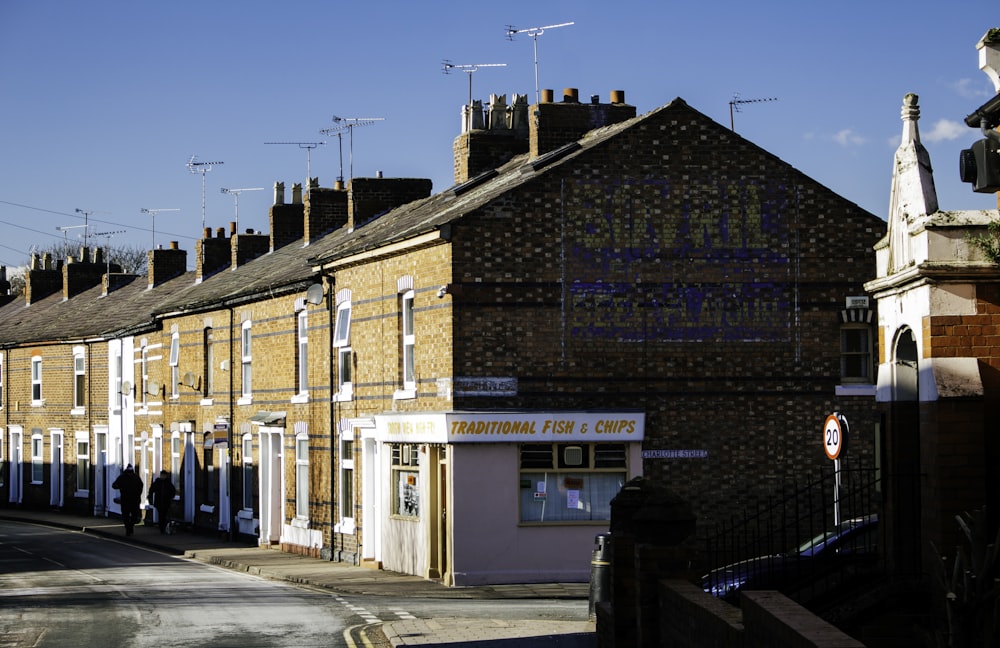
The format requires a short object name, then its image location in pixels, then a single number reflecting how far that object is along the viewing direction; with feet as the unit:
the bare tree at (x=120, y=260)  330.75
